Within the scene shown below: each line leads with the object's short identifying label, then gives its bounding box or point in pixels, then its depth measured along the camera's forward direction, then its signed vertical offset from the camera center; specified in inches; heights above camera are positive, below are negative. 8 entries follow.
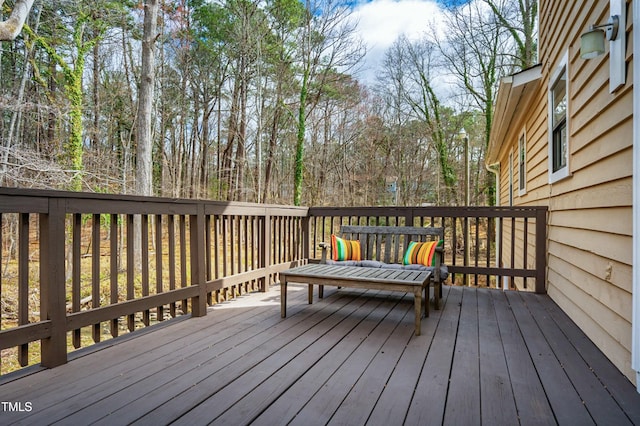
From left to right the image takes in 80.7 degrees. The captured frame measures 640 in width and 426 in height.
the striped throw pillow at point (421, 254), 157.5 -18.4
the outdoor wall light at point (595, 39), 90.6 +42.5
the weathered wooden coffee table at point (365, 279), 114.8 -22.1
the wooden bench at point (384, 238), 168.2 -12.6
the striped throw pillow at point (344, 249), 172.6 -17.7
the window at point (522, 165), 235.8 +31.2
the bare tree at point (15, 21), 197.2 +100.9
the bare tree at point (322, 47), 469.1 +210.9
